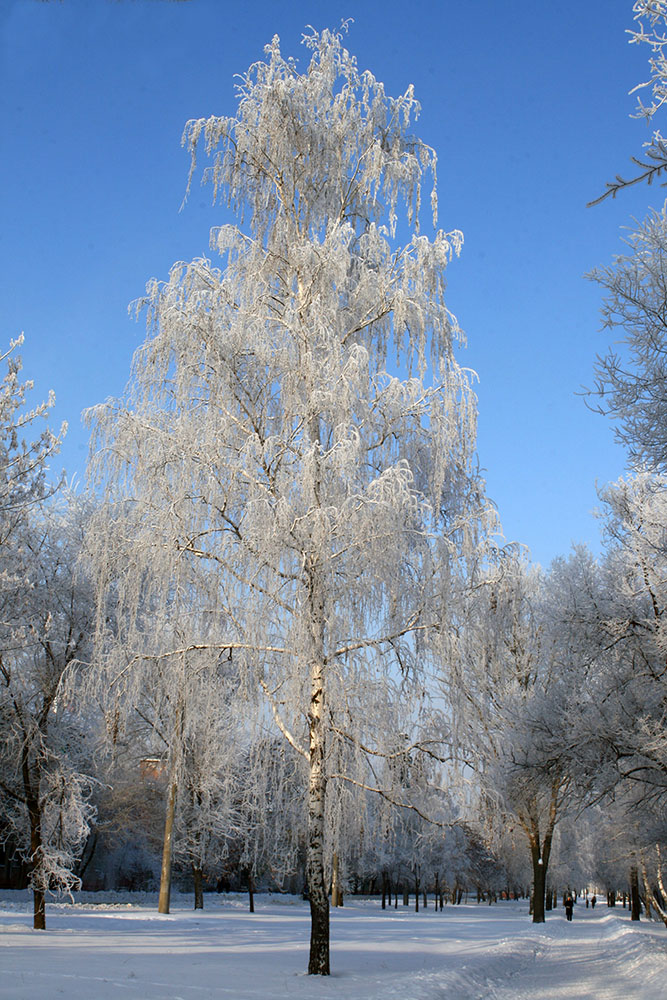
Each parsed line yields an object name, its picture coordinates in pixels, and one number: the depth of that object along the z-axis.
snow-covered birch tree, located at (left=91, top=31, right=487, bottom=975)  9.96
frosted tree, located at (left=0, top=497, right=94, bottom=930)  16.22
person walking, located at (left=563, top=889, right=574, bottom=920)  38.44
